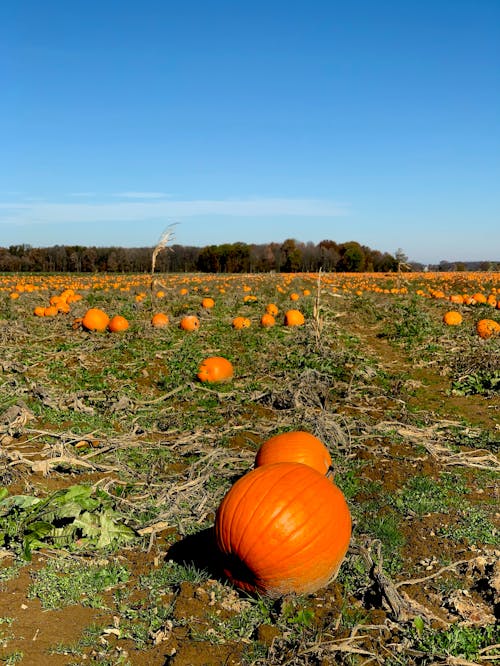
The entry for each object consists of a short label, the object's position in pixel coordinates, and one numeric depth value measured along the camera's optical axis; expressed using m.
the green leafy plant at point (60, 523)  4.10
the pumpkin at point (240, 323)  14.32
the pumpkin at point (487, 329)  13.00
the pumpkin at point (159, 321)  13.76
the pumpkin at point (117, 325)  13.12
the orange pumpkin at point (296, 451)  4.99
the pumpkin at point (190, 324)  13.87
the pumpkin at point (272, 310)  16.72
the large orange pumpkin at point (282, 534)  3.43
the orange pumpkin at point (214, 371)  9.40
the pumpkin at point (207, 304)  18.50
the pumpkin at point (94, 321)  13.06
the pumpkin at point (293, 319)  14.91
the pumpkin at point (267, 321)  14.70
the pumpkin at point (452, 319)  15.73
